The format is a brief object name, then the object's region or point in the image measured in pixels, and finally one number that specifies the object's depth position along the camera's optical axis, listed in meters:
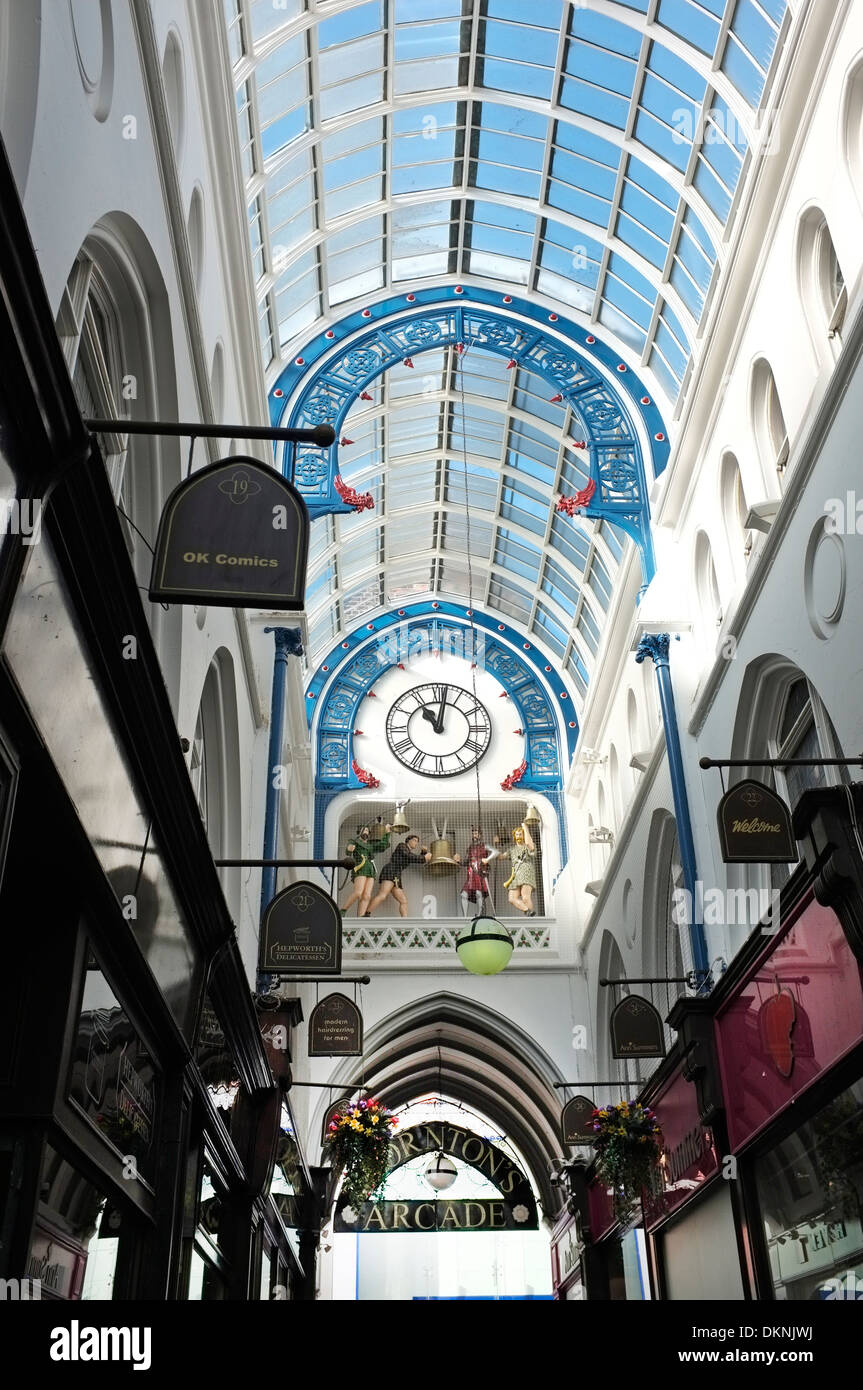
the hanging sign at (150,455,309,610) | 4.88
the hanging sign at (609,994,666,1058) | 12.66
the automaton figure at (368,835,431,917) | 22.00
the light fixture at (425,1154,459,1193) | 22.05
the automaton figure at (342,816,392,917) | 21.08
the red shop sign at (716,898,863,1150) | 7.22
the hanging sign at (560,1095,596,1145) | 16.01
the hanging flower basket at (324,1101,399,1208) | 13.62
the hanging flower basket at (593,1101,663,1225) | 12.24
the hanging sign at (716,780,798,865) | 8.28
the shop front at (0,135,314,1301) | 3.76
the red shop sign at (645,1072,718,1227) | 10.69
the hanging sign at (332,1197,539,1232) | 25.64
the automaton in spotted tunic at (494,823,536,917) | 21.30
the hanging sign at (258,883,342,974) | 9.81
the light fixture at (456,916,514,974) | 12.88
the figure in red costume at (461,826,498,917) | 21.09
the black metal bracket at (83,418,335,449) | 4.50
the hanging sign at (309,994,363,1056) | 14.59
